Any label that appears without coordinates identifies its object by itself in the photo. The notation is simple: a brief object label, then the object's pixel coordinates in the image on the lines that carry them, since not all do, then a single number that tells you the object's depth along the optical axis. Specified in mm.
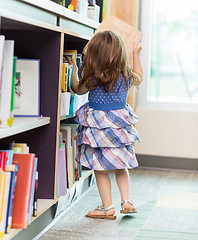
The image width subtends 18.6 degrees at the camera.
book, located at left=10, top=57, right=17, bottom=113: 2070
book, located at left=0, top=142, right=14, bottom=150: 2119
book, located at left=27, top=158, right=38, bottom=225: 2135
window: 4151
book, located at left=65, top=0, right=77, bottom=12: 2917
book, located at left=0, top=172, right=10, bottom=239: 1959
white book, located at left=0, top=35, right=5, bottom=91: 1923
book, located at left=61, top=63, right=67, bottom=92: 2596
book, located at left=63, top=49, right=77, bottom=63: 2826
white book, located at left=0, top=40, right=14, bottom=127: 2009
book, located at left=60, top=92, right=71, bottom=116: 2595
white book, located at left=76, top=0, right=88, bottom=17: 3005
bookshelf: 2434
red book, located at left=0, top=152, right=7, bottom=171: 1994
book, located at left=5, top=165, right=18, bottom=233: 1998
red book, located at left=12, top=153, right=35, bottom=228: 2086
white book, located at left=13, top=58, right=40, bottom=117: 2412
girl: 2701
